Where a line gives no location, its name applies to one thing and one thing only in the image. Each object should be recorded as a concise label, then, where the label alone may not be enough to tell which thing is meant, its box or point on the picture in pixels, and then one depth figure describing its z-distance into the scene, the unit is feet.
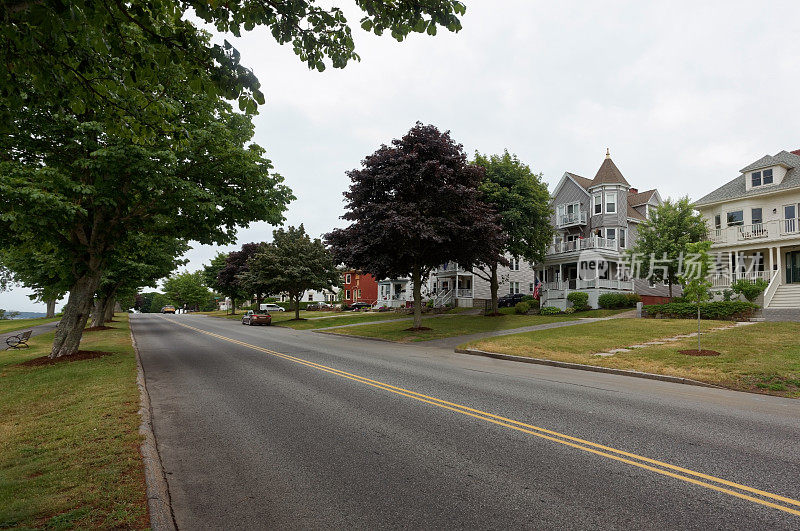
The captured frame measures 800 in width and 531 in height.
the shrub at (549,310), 105.39
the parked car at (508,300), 132.77
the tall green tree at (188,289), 296.92
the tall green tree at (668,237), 87.97
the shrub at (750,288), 76.23
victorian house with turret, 113.29
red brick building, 223.69
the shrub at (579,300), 105.81
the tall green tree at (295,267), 129.39
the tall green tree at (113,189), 35.88
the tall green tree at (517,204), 99.91
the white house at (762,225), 85.40
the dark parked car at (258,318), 124.57
